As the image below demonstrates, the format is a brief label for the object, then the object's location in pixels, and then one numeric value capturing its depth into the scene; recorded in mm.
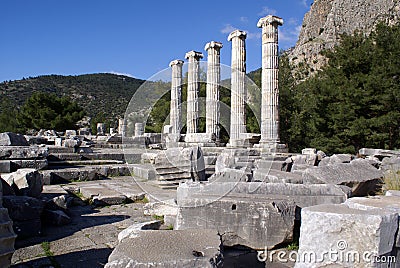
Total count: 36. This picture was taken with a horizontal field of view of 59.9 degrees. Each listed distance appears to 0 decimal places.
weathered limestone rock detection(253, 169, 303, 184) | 6140
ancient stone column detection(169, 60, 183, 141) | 24781
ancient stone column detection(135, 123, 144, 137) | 31331
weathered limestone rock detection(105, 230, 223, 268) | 2602
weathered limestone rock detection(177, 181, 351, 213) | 4714
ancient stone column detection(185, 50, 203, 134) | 21781
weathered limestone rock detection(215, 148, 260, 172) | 8520
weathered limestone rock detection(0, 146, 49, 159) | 10055
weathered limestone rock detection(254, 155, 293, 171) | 8531
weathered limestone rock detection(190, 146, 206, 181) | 8148
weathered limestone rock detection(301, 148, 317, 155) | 14314
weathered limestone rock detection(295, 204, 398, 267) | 3031
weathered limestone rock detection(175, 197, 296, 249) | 4281
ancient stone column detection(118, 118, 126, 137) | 38394
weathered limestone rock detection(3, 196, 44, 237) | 4613
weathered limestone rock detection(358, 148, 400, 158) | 10973
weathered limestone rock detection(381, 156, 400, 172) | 8127
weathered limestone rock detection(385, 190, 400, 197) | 4508
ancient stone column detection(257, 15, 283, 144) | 15852
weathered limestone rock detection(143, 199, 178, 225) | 5702
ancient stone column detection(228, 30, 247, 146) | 17844
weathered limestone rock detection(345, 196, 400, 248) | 3375
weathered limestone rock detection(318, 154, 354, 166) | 9290
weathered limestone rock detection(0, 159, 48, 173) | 9330
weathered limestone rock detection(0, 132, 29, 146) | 11922
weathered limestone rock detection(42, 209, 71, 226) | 5281
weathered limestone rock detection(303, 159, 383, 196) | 5910
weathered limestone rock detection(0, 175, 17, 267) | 3031
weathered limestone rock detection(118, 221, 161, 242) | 3350
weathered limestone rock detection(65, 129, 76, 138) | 30750
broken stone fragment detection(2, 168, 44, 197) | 5773
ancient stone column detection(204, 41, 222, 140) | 19508
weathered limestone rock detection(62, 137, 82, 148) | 14035
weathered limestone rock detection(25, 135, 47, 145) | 19114
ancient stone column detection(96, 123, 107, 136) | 39312
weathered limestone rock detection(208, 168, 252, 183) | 6318
